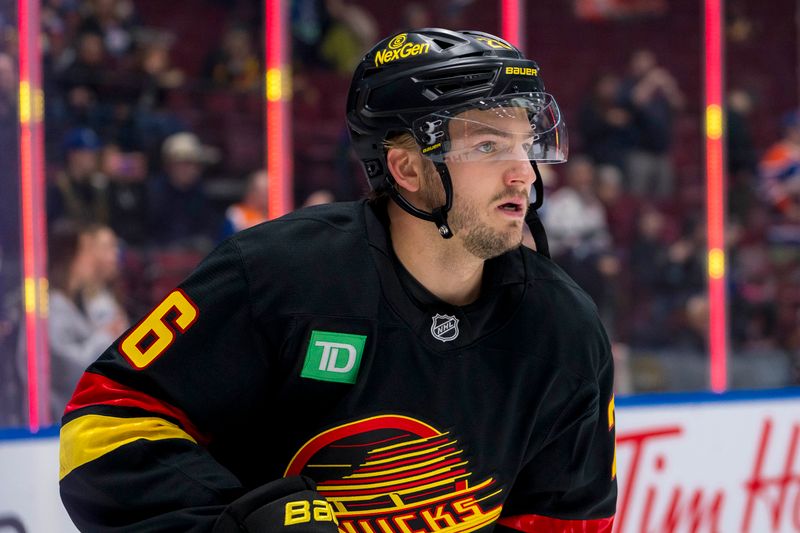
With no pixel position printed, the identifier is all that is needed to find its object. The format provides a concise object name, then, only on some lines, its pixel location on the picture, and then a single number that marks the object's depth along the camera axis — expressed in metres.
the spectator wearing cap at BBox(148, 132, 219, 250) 8.32
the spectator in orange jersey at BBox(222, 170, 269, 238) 8.50
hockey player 2.74
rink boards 5.36
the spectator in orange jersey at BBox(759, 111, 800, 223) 10.16
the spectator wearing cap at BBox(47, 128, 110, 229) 7.81
